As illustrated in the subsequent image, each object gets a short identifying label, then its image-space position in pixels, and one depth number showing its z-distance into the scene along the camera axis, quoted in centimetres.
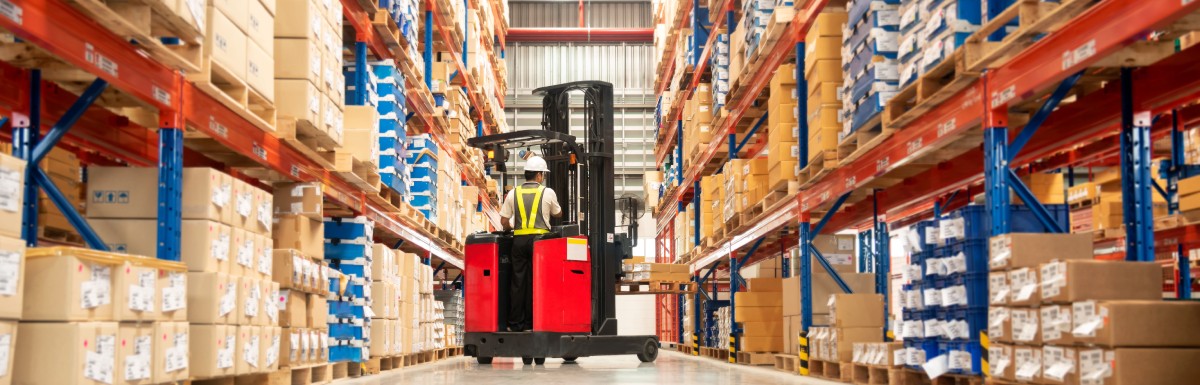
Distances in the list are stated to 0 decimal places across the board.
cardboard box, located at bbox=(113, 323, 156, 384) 443
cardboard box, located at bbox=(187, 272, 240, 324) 540
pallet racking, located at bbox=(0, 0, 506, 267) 408
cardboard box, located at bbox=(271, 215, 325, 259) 700
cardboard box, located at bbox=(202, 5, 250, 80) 540
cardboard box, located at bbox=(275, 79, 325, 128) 670
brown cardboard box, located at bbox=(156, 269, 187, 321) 482
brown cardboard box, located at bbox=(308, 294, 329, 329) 719
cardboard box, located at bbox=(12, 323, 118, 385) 410
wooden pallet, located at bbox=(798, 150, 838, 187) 783
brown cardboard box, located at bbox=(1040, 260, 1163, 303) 456
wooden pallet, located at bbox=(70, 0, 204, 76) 423
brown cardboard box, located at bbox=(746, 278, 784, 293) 1145
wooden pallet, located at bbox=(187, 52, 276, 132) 527
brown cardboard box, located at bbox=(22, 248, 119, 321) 412
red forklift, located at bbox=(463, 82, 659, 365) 1009
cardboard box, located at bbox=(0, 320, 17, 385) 369
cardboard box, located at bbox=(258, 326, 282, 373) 607
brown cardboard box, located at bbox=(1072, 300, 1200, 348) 435
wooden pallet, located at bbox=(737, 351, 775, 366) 1109
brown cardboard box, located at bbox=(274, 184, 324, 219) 727
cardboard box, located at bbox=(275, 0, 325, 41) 675
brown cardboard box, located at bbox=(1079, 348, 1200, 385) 432
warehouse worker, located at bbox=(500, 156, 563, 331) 1005
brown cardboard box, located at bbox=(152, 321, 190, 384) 475
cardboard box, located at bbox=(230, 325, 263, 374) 577
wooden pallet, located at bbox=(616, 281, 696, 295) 1519
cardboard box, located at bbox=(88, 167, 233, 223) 537
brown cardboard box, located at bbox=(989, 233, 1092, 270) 497
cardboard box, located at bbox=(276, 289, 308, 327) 666
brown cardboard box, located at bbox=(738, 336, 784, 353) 1130
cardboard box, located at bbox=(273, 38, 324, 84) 670
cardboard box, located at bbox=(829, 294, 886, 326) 775
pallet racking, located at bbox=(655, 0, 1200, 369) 450
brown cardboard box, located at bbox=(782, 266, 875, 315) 900
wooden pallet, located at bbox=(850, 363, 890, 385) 707
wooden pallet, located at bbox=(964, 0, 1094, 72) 456
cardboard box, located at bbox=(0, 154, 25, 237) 379
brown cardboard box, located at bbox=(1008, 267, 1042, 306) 482
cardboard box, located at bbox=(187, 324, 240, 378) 542
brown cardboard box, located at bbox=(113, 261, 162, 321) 444
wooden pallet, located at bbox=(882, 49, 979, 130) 539
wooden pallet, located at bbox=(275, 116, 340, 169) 657
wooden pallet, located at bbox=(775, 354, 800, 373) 918
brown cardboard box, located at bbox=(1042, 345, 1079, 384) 453
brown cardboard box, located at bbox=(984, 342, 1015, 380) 508
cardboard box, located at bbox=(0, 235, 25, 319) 374
